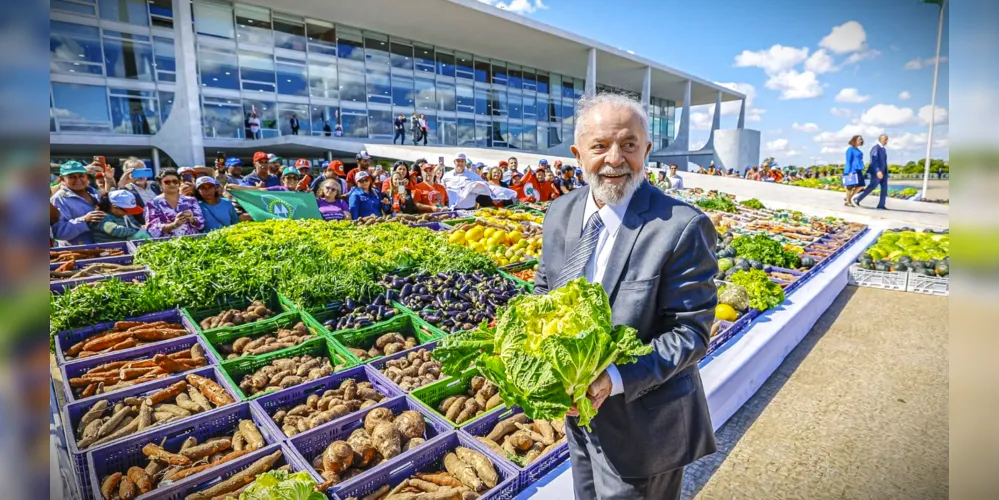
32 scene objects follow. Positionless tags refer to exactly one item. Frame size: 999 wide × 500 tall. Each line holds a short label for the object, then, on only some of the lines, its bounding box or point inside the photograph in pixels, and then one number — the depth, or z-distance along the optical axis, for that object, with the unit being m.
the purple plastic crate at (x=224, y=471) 2.38
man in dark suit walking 13.02
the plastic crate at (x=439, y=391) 3.33
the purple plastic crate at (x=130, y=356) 3.36
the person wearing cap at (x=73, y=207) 6.07
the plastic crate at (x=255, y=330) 3.97
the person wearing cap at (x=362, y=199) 8.76
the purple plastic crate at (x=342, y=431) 2.80
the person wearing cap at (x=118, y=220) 6.44
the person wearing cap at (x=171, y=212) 6.46
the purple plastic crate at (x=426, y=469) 2.50
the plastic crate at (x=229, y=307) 4.40
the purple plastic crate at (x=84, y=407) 2.55
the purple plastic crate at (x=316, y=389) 3.21
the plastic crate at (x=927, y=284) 6.98
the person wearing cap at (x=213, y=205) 7.15
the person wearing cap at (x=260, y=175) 9.73
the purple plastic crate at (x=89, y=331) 3.68
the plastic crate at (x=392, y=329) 4.16
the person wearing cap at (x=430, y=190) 10.07
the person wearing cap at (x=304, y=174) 9.60
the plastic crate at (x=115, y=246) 6.04
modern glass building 19.92
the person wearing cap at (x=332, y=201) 8.72
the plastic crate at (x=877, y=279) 7.39
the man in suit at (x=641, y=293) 1.80
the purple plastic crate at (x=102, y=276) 4.75
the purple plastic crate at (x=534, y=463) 2.68
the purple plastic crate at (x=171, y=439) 2.49
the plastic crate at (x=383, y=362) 3.51
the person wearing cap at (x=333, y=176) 9.59
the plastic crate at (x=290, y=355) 3.55
